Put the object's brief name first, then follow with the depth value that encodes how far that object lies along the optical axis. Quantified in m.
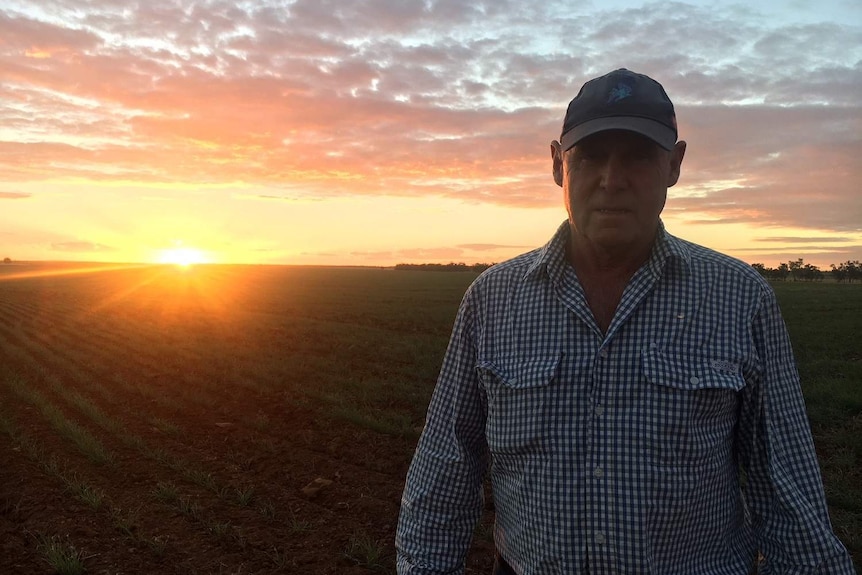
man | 1.77
